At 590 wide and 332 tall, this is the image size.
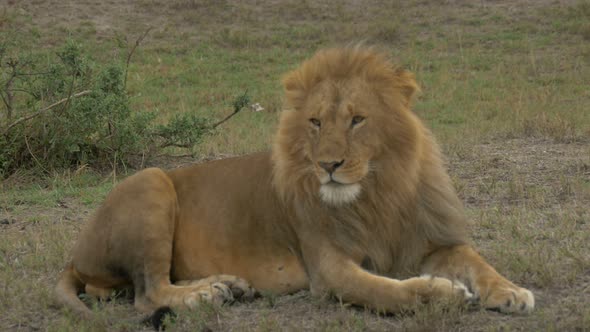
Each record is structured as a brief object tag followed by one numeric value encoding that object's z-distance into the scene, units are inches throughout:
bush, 521.7
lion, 266.8
